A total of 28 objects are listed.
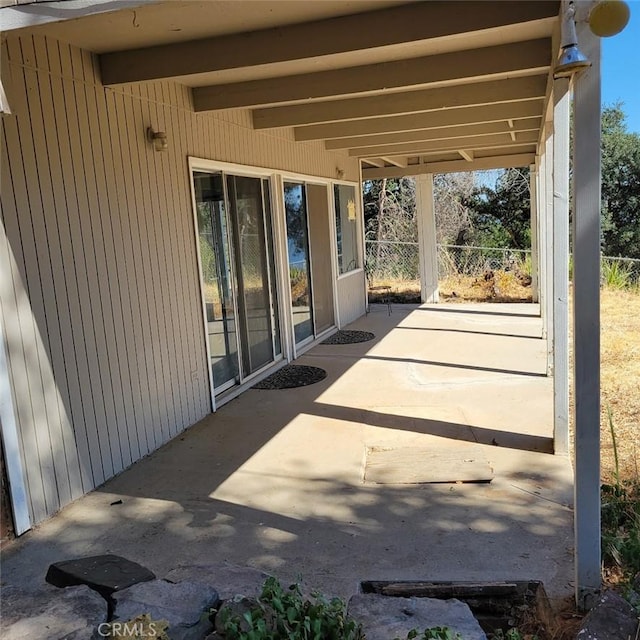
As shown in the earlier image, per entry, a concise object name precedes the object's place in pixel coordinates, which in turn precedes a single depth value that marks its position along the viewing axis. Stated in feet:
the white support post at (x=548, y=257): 16.43
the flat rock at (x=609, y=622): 6.34
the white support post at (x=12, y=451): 9.20
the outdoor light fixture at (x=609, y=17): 6.16
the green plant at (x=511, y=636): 6.48
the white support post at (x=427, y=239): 34.96
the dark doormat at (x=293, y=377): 18.31
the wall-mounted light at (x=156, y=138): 13.38
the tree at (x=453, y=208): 56.95
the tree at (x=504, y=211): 56.39
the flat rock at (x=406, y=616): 6.47
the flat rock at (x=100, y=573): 7.47
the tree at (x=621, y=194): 54.08
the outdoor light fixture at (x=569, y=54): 6.40
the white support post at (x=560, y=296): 11.78
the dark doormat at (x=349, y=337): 25.10
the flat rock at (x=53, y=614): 6.43
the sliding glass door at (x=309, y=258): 22.76
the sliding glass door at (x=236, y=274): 16.12
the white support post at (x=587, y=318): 6.82
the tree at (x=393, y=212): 55.01
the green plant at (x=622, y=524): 8.11
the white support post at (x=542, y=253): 22.86
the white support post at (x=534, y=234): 32.12
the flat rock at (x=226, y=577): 7.41
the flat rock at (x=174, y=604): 6.56
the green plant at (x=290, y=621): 6.15
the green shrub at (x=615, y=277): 37.58
